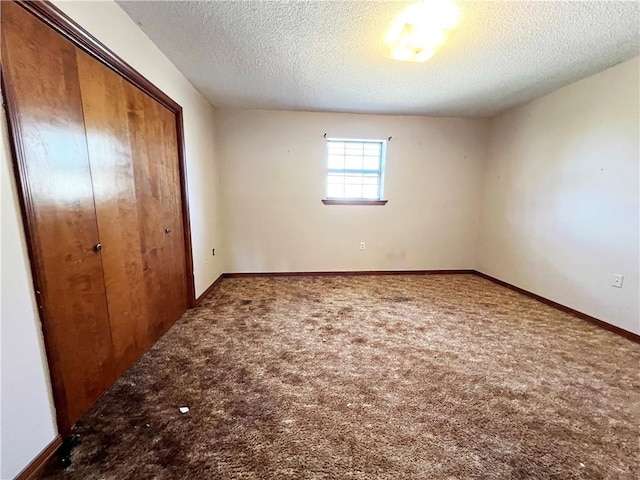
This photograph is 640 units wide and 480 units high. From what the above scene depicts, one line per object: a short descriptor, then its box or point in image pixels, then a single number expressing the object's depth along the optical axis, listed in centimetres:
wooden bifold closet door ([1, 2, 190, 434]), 109
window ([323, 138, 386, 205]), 388
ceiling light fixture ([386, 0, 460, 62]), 161
